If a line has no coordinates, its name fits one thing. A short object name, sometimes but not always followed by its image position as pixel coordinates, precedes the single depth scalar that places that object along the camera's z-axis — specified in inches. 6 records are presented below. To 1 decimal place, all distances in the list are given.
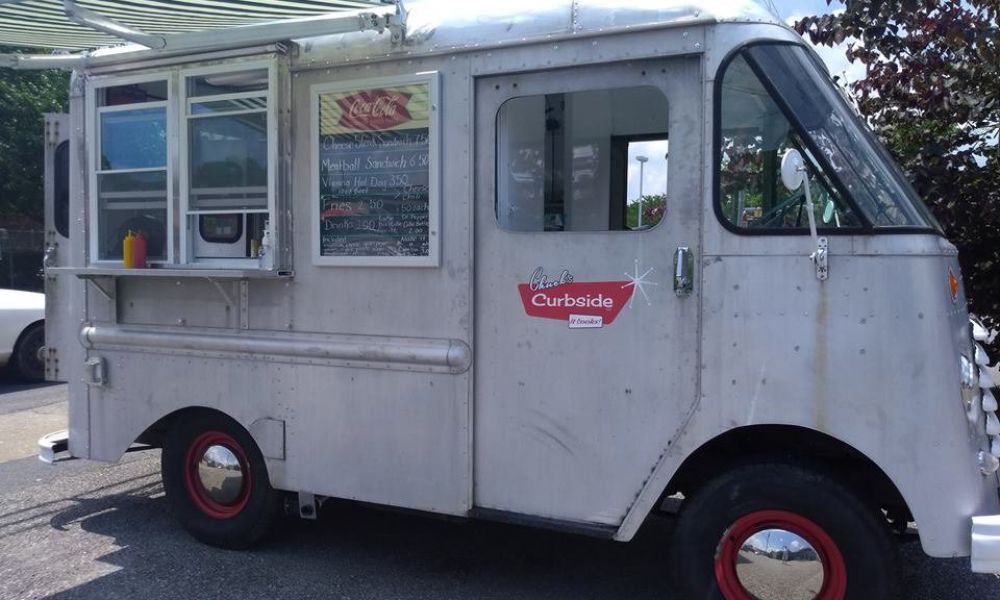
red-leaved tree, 236.2
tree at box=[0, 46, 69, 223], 717.9
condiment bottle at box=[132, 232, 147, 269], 193.5
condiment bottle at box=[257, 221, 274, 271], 177.6
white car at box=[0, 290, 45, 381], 426.6
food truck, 136.1
